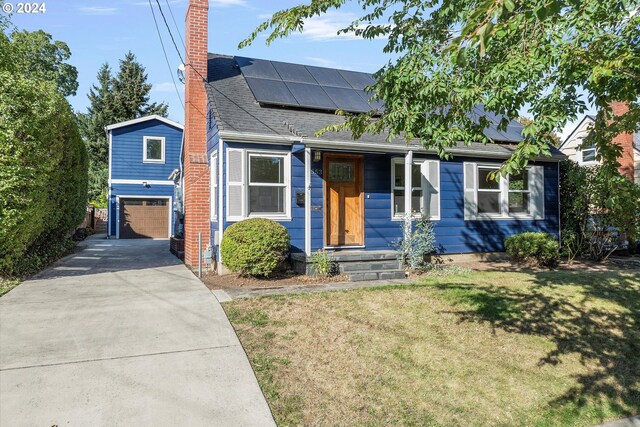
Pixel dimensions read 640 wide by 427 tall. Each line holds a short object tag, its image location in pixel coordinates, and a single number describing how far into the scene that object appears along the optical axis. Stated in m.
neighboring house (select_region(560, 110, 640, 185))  11.90
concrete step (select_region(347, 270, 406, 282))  7.85
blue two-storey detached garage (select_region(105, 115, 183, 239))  20.05
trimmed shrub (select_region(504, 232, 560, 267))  9.79
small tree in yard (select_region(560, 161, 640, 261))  10.61
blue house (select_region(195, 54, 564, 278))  8.70
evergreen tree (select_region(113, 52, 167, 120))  31.58
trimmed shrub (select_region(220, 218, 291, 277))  7.43
